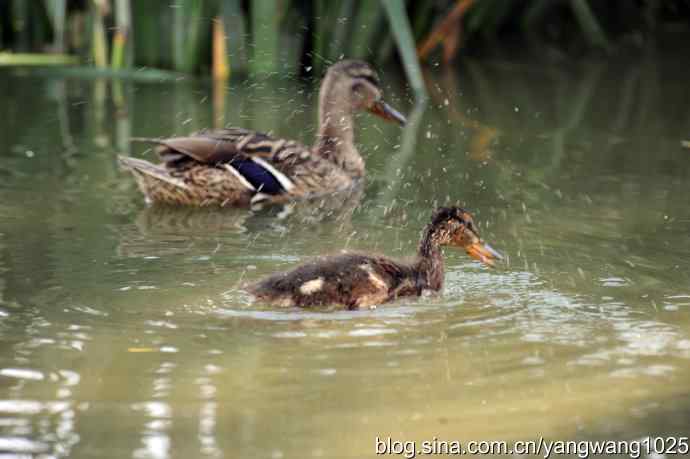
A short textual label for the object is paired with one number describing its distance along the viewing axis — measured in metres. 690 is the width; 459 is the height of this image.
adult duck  8.68
